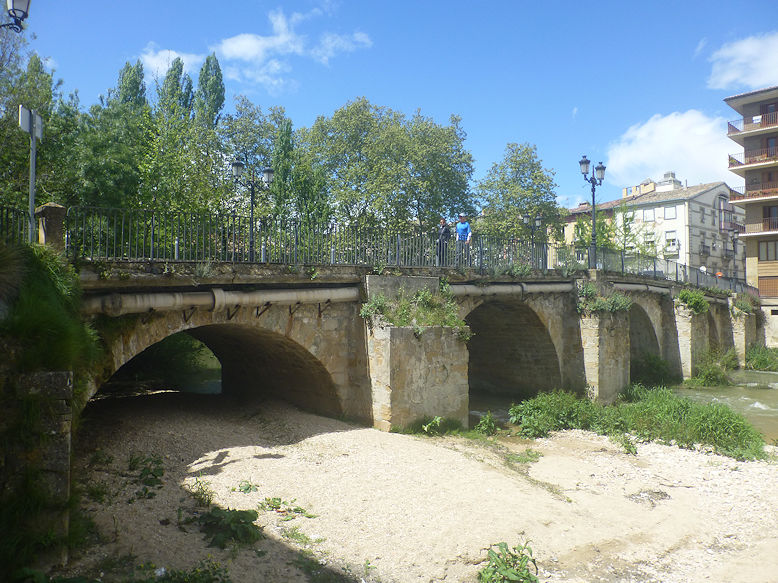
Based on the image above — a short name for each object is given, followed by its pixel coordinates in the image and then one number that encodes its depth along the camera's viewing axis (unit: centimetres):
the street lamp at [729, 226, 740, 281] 4499
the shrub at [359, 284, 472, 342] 1114
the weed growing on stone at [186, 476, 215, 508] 677
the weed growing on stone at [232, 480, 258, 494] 738
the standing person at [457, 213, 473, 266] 1423
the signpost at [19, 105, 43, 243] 658
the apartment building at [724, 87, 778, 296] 3416
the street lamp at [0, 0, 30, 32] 578
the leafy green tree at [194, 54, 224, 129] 3444
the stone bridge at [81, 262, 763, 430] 842
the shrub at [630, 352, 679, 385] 2292
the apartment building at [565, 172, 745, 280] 4528
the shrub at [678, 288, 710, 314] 2362
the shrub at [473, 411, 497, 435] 1262
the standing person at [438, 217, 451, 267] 1366
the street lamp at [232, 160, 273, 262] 999
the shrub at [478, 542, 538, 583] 580
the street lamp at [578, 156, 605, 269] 1602
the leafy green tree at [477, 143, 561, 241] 3247
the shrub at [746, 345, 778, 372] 2809
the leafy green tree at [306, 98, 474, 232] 2822
